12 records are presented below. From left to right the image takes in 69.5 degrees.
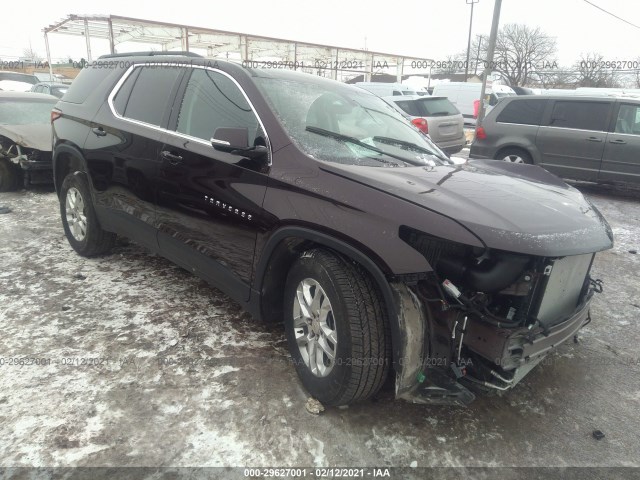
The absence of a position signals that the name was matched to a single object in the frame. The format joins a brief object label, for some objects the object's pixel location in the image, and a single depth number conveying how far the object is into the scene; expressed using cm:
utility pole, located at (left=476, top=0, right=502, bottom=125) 1337
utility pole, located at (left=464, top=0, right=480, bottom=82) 4159
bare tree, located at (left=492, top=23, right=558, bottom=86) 5328
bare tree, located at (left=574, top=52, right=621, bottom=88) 3922
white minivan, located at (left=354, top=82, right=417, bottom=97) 2023
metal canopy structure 1809
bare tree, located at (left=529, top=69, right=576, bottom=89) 4431
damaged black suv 210
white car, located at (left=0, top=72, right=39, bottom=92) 2092
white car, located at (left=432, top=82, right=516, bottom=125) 2250
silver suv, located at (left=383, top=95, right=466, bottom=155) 1063
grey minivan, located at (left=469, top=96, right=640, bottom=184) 767
